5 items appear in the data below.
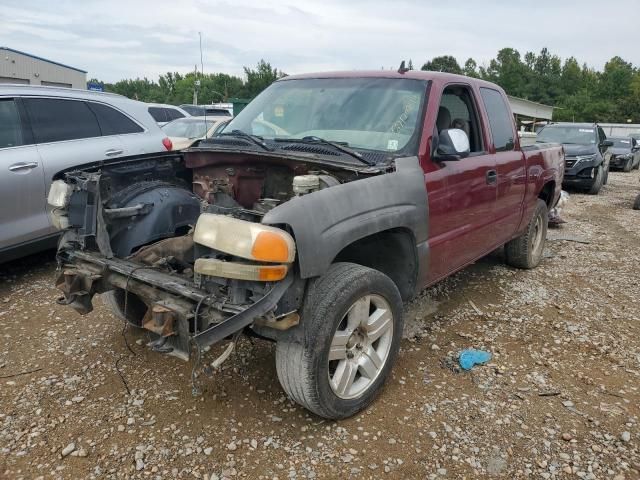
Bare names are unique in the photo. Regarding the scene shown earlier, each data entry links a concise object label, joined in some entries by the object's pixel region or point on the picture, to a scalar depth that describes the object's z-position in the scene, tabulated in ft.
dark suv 38.68
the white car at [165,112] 40.81
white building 79.75
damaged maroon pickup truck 7.38
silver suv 14.29
